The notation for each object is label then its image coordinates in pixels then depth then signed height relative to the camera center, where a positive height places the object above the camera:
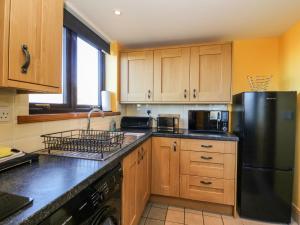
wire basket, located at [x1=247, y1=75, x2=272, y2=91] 2.32 +0.39
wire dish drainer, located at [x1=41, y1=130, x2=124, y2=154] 1.25 -0.24
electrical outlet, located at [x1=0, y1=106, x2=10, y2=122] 1.05 -0.03
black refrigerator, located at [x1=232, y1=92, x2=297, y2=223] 1.82 -0.42
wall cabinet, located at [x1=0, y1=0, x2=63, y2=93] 0.78 +0.32
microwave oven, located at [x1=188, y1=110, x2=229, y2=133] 2.31 -0.11
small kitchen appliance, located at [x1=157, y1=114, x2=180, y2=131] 2.40 -0.14
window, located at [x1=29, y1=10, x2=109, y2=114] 1.69 +0.41
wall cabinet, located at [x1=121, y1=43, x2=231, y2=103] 2.27 +0.48
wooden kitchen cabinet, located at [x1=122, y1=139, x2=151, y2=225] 1.35 -0.63
